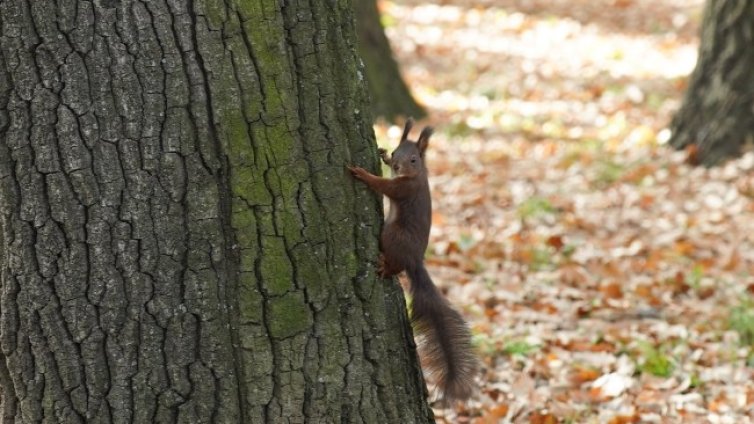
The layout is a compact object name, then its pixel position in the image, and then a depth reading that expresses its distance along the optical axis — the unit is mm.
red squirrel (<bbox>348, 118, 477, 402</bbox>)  6875
